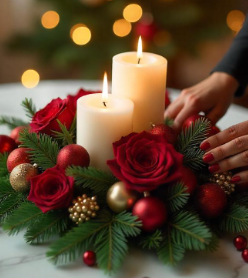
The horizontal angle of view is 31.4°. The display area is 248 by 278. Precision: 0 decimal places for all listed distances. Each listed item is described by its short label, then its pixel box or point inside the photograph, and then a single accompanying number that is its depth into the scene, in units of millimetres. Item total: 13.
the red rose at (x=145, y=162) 673
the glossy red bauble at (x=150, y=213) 669
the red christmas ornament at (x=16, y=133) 921
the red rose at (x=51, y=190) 684
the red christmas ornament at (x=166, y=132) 789
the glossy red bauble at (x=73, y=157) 739
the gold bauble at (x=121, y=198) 693
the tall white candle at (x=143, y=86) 815
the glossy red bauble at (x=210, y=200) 714
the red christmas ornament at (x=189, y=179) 713
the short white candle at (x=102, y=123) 748
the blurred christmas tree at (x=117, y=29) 2271
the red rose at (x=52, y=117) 842
